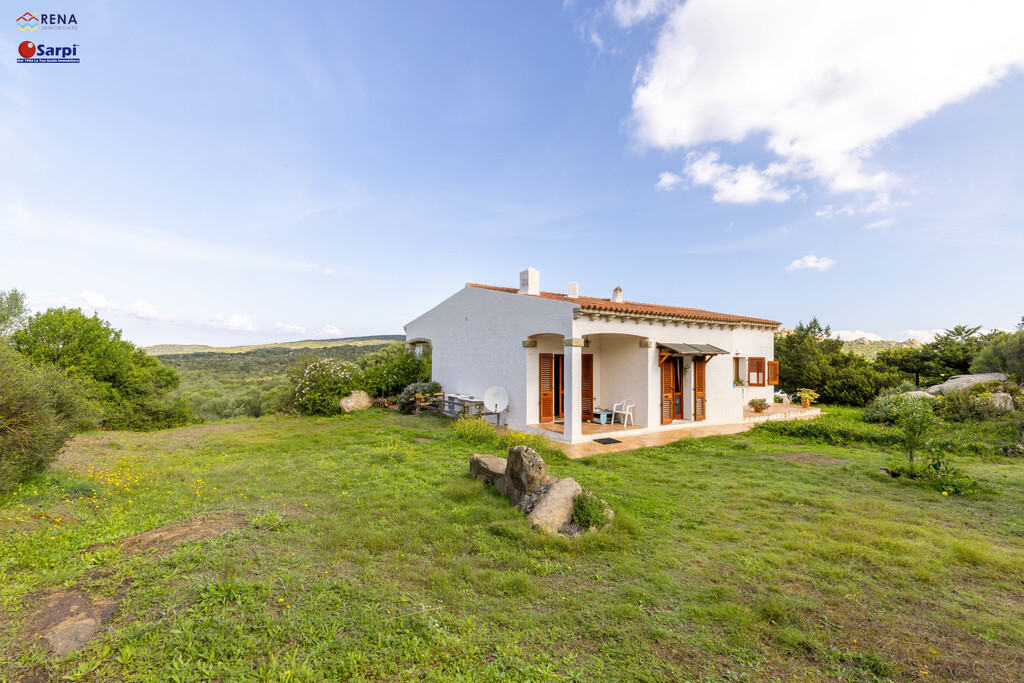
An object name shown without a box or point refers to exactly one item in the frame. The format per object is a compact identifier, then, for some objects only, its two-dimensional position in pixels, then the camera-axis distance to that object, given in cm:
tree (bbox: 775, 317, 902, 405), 1806
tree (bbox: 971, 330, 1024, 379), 1495
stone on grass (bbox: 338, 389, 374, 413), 1602
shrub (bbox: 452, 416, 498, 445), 971
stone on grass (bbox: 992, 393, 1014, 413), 1145
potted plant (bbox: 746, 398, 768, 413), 1576
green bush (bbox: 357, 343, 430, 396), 1750
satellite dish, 1233
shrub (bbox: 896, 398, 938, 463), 696
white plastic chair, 1227
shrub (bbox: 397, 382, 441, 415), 1557
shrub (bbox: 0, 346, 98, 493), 505
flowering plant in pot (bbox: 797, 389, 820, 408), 1700
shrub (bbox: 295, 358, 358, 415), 1591
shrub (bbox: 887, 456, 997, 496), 596
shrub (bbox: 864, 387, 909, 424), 1293
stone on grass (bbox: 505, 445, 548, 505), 543
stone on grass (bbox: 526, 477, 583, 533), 462
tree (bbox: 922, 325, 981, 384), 1819
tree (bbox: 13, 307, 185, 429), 1303
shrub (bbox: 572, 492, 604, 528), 462
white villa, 1085
